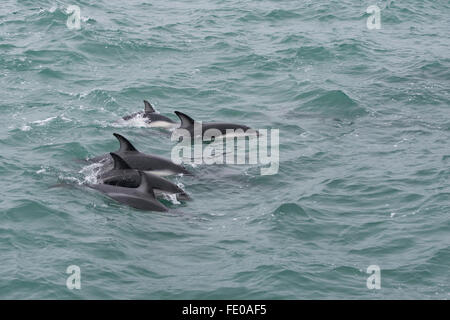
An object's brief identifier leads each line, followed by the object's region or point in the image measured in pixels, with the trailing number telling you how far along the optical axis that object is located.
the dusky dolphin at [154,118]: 27.19
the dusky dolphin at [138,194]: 20.24
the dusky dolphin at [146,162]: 22.66
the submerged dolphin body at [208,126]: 26.05
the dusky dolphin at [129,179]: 21.30
